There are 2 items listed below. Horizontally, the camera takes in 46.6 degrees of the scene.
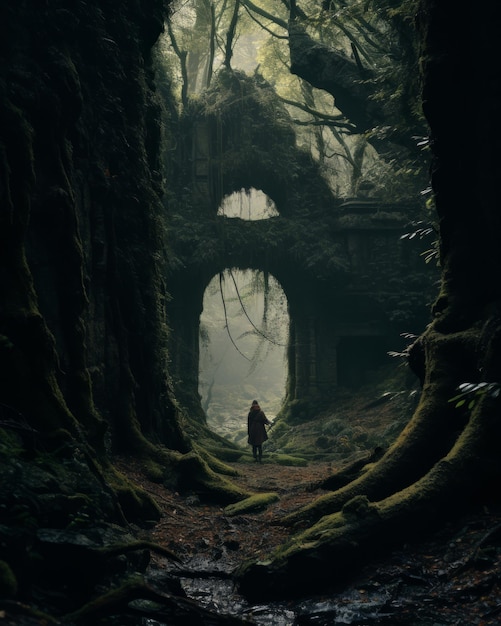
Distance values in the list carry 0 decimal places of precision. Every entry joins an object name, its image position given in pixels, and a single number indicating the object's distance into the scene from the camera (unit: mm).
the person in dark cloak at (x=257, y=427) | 16484
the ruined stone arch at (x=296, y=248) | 22859
